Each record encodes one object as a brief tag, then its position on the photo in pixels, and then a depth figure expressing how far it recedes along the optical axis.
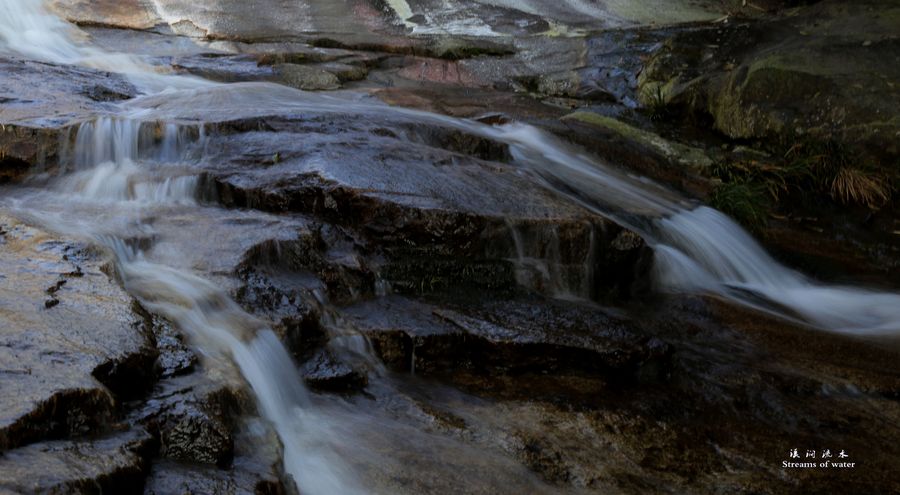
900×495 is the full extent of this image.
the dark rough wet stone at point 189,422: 3.00
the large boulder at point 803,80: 8.73
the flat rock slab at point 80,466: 2.35
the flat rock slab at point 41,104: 6.04
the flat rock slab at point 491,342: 4.72
